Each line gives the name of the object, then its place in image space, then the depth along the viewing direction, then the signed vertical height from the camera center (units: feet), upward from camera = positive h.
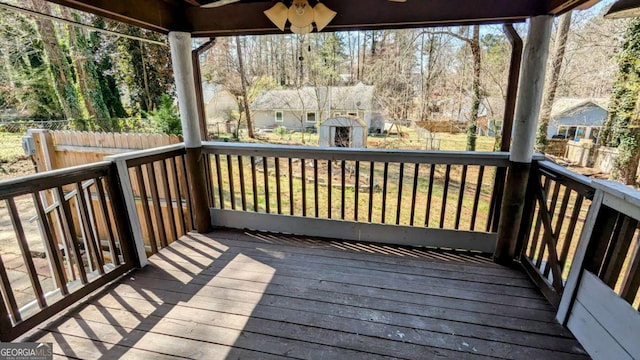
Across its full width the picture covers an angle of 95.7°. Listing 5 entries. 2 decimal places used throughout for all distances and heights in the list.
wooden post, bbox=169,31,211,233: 8.83 -0.57
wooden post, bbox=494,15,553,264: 6.94 -0.67
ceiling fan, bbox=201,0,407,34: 6.91 +2.16
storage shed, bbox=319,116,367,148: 32.94 -2.97
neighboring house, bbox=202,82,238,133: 37.68 -0.26
